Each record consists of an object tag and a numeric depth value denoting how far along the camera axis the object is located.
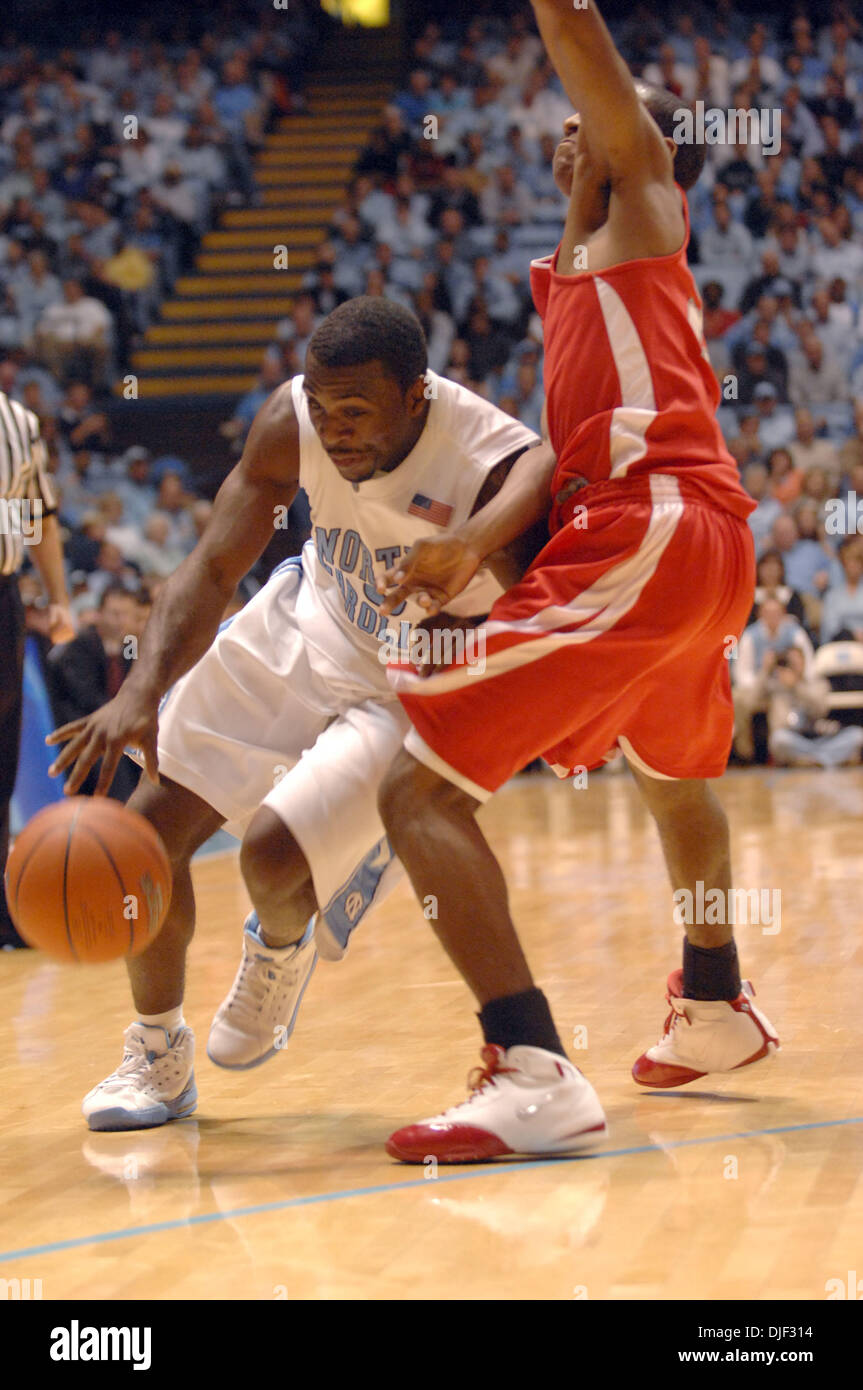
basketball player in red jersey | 2.79
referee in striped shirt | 5.36
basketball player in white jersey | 3.02
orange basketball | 2.89
